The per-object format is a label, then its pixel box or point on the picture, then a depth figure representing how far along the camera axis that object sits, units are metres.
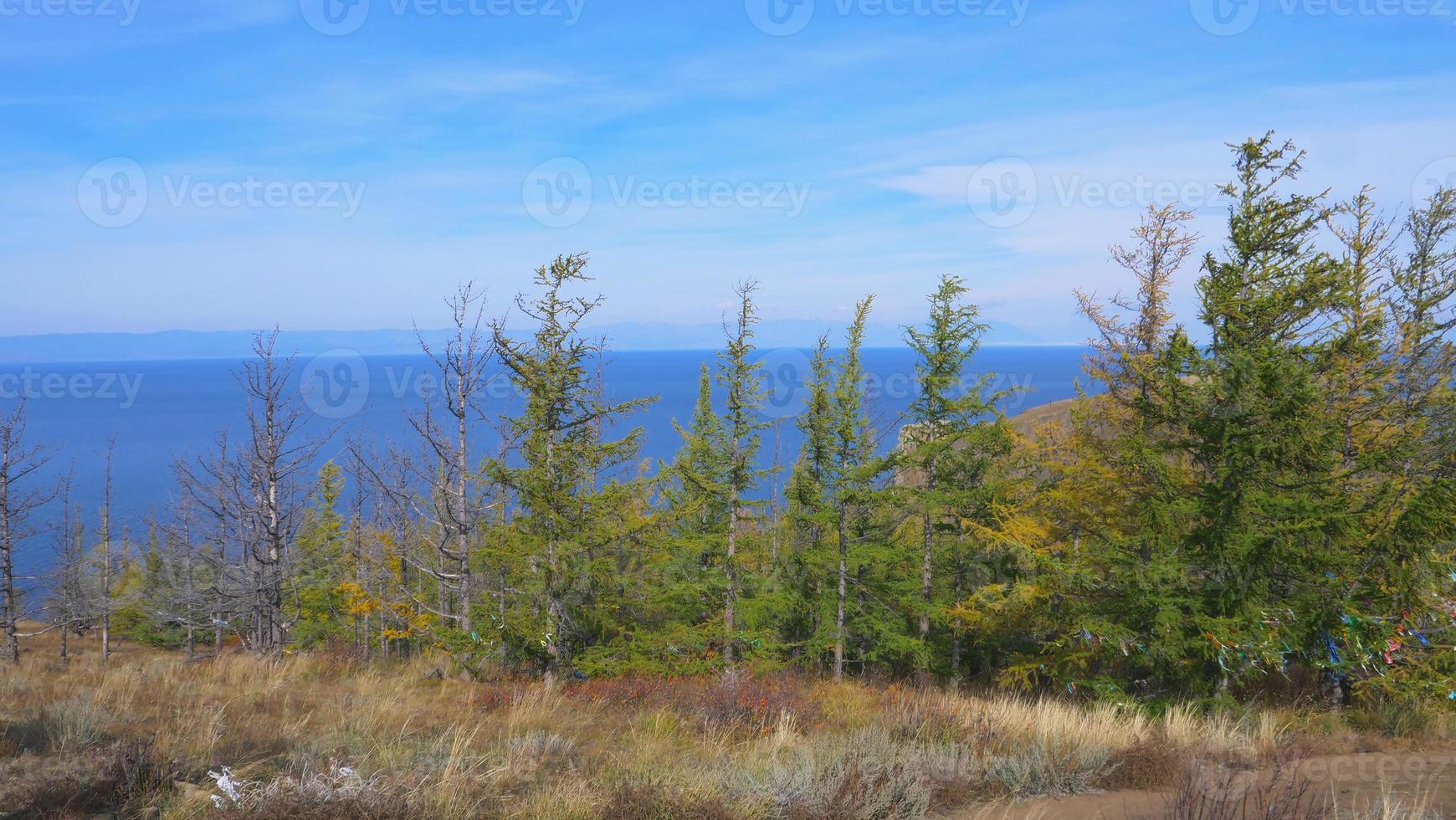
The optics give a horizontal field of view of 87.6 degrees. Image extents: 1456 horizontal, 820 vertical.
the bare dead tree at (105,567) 33.75
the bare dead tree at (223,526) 20.16
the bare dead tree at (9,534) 25.16
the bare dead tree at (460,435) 14.71
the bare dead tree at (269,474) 18.88
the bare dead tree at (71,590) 32.03
